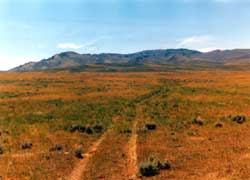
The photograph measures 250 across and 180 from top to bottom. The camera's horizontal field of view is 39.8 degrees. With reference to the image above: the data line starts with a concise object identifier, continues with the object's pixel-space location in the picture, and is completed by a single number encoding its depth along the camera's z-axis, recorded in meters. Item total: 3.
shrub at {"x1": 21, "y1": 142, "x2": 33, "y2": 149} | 24.91
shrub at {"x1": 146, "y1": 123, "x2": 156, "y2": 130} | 30.62
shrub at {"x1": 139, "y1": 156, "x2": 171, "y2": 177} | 18.59
